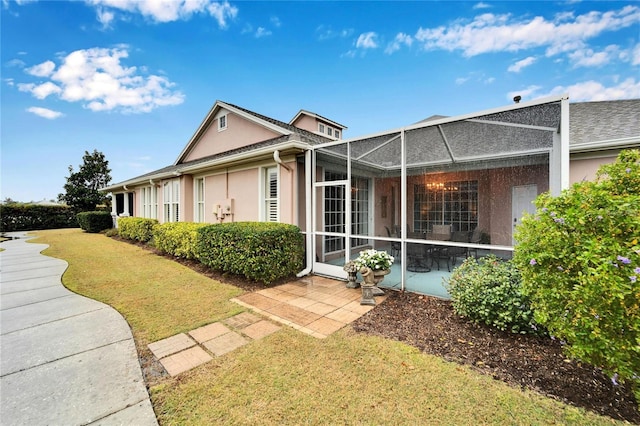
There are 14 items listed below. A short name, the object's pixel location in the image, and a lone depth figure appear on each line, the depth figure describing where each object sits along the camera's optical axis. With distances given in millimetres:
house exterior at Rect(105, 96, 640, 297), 4848
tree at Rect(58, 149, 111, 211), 25031
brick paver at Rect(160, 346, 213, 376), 2811
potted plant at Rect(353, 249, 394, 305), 4973
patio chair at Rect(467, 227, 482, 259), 5970
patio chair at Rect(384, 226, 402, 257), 7479
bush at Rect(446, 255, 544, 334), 3311
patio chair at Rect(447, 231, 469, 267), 6599
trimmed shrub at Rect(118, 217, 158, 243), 12247
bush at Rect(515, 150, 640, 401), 1961
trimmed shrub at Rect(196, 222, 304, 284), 5734
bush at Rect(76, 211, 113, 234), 17844
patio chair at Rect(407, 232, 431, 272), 6326
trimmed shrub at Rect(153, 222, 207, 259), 8172
